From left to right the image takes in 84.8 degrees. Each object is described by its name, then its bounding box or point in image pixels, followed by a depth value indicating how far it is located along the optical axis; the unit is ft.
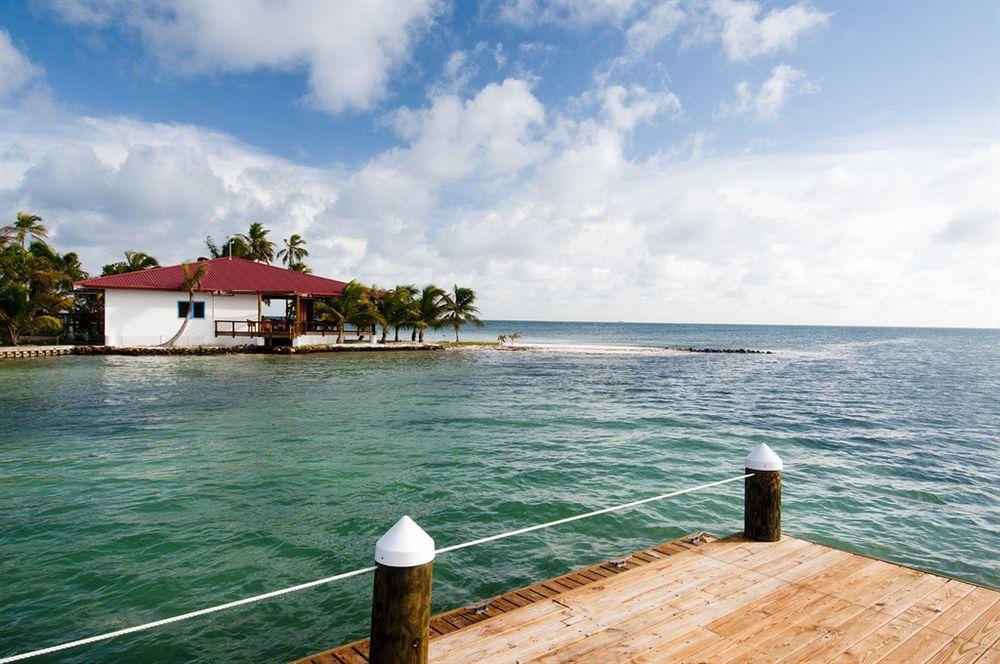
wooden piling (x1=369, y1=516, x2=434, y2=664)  9.30
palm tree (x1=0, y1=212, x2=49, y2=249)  115.85
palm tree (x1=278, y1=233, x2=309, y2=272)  188.44
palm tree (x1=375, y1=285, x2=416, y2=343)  126.00
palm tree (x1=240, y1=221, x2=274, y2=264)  172.96
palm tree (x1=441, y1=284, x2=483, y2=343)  134.21
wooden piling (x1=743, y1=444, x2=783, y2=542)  16.72
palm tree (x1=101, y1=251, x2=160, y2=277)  120.67
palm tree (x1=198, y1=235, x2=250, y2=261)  163.22
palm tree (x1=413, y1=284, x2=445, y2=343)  132.46
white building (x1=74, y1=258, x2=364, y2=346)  102.22
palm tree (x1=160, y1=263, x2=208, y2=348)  102.78
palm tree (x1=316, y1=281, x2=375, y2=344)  118.01
